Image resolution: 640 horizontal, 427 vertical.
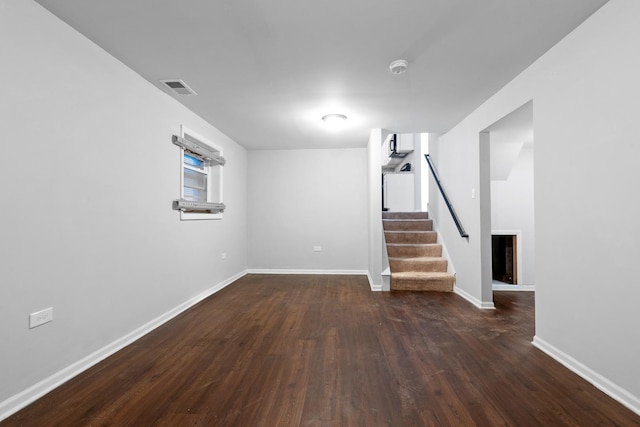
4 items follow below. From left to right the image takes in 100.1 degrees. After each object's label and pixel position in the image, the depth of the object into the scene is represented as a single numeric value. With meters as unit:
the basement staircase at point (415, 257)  3.94
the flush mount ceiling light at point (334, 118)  3.39
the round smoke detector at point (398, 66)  2.19
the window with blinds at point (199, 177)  3.14
